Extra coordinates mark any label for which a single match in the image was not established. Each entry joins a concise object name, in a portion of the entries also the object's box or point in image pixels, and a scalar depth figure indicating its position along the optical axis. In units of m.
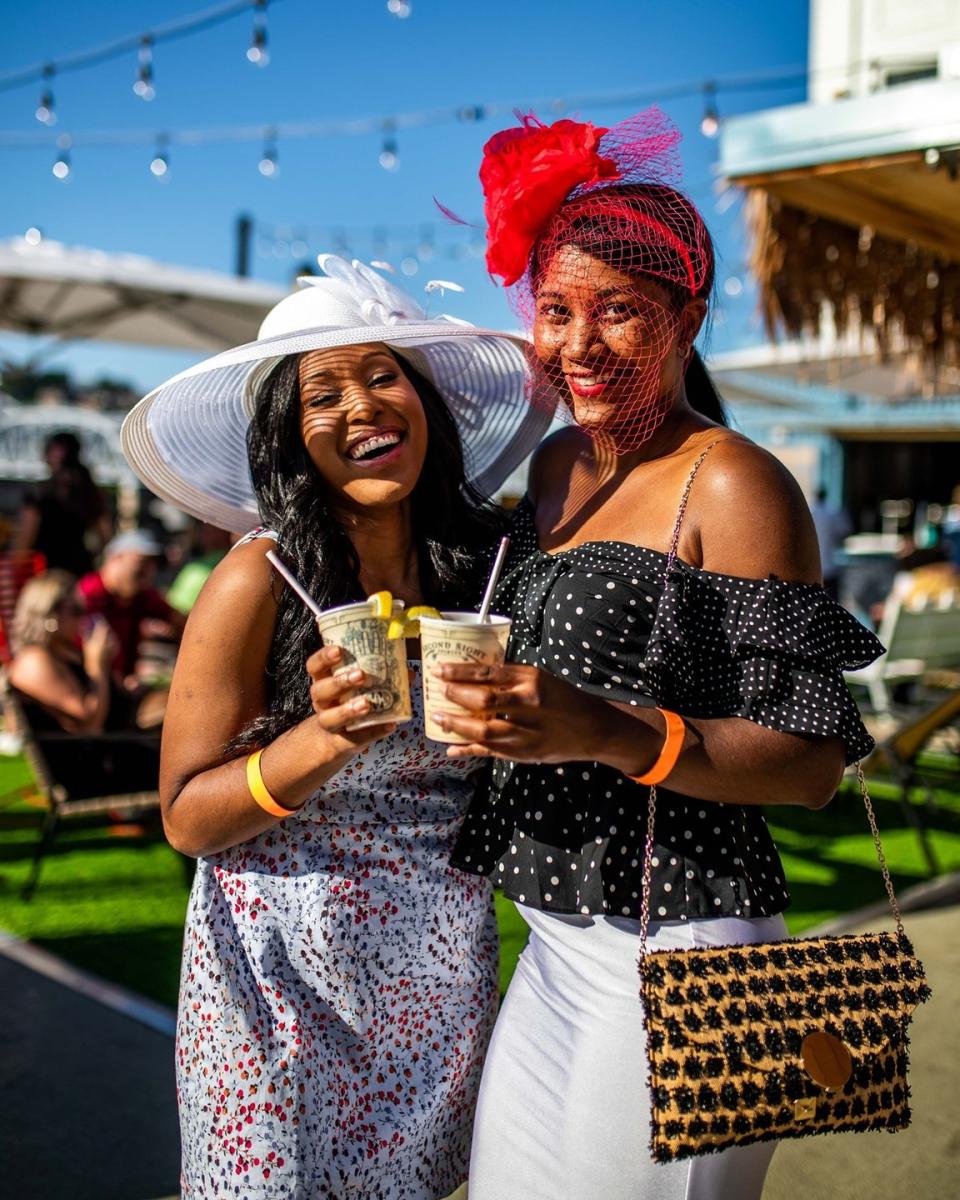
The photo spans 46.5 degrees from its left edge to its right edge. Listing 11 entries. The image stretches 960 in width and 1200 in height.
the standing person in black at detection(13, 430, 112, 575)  7.92
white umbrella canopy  9.72
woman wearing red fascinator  1.62
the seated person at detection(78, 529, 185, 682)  7.02
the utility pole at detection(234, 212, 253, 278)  22.36
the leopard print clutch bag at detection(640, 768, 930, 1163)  1.56
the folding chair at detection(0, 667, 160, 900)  5.08
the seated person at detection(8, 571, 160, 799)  5.18
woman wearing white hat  1.83
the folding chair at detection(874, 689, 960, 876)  5.52
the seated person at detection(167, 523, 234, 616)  8.23
